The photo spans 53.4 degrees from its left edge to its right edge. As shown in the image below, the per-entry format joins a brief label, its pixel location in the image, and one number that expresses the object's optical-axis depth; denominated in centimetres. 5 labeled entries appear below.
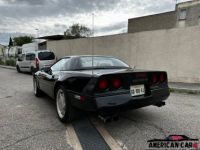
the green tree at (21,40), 5947
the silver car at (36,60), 1284
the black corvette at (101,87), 313
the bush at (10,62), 2242
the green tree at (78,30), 3738
